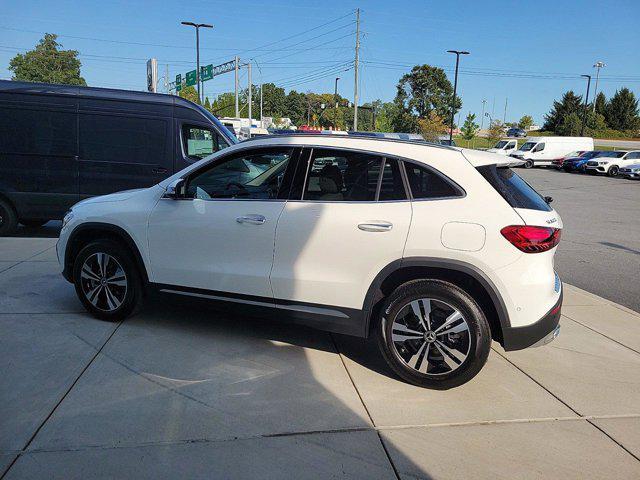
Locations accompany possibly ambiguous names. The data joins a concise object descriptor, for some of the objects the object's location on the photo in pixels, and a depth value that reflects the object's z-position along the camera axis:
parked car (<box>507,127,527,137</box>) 83.31
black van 8.08
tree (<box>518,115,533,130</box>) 107.00
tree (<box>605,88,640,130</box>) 80.75
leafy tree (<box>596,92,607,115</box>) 84.00
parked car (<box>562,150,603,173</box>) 34.06
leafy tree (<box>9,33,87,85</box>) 92.25
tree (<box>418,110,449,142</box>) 74.94
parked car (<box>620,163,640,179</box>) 30.70
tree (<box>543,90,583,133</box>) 82.38
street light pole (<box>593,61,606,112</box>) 64.19
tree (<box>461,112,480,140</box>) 81.38
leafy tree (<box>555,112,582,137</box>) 77.81
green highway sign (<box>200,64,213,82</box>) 43.44
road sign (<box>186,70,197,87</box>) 46.25
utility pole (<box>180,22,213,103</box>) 38.19
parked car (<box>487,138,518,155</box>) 41.34
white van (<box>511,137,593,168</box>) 38.69
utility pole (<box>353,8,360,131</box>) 43.97
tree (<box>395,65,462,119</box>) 92.25
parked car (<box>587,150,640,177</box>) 32.34
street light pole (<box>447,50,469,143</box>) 50.14
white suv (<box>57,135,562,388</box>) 3.38
